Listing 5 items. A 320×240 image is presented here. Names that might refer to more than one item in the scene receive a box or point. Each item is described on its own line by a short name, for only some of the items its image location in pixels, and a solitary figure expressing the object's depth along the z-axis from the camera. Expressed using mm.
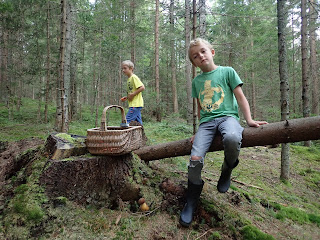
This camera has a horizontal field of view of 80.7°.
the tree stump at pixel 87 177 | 2062
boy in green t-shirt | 1977
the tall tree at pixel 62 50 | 4449
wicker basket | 2070
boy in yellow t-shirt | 4184
